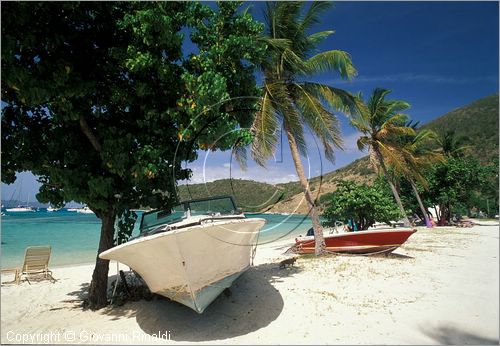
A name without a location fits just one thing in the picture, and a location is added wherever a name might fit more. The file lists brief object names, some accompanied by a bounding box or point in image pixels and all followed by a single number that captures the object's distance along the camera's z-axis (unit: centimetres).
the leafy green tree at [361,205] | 1566
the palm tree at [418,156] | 2386
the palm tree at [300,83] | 1156
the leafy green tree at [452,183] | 3200
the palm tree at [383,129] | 2309
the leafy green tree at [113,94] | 628
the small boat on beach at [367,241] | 1181
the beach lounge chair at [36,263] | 1142
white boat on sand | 541
